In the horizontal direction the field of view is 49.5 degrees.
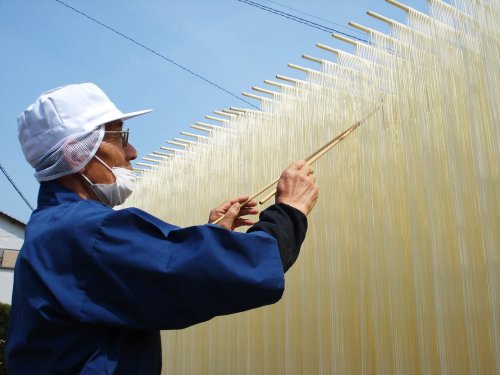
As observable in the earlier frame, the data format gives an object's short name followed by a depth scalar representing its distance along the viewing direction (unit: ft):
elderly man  4.95
